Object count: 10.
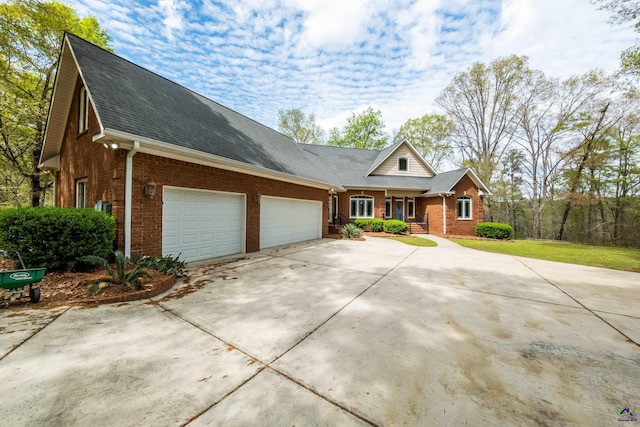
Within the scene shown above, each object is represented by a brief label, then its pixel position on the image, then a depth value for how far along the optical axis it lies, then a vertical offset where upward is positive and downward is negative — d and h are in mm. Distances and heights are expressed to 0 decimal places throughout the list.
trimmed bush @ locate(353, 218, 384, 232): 16297 -678
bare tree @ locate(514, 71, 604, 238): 17969 +7822
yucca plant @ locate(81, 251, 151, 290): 4172 -1097
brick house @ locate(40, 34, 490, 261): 5527 +1472
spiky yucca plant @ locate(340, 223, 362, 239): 13391 -1014
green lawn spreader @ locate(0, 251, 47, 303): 3246 -951
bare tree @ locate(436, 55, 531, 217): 19797 +10220
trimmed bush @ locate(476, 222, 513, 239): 15586 -1093
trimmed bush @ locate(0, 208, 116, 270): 4441 -414
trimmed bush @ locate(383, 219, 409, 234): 15914 -857
